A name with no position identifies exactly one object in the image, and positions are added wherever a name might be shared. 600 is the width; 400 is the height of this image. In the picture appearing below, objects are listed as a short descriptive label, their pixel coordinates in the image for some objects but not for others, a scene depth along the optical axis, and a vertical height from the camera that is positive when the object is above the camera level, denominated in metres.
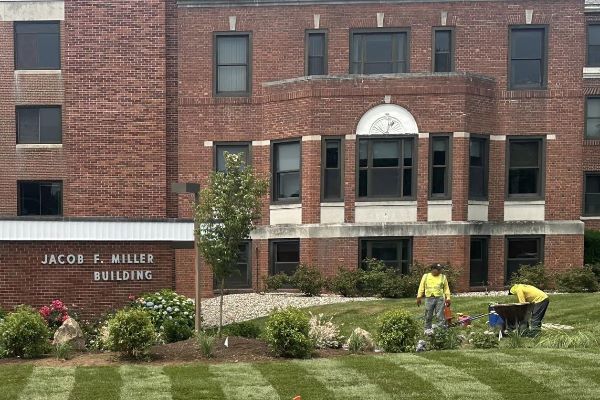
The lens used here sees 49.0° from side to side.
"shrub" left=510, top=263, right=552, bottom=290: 20.44 -2.93
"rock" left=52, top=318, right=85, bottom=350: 12.06 -2.87
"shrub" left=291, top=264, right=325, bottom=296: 20.09 -3.03
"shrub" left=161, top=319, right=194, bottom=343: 12.89 -2.99
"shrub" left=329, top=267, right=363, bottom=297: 19.80 -3.04
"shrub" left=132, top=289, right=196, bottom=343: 13.01 -2.72
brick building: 20.77 +2.02
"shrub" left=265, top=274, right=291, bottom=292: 21.02 -3.21
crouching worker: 13.19 -2.32
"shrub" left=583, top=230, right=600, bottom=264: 23.34 -2.32
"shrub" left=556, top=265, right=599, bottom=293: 19.72 -2.94
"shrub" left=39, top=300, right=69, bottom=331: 13.61 -2.81
